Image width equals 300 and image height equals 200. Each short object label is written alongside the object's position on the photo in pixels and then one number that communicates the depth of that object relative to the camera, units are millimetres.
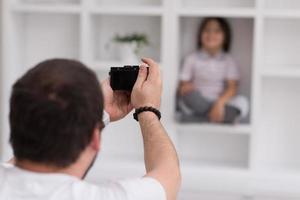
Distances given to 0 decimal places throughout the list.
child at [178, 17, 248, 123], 3250
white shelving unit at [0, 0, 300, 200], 3213
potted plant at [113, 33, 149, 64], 3346
